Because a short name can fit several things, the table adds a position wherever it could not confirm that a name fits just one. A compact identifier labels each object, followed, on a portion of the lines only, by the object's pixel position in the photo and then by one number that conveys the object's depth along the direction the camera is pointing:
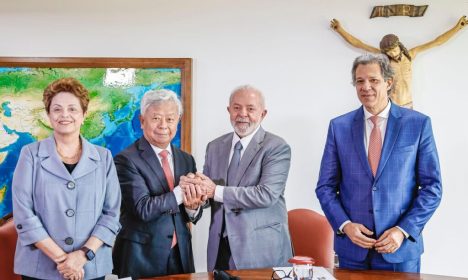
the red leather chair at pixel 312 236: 2.76
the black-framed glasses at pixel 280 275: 1.81
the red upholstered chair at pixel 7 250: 2.37
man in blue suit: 2.09
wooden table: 1.84
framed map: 3.40
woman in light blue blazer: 1.94
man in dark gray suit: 2.19
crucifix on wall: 3.29
